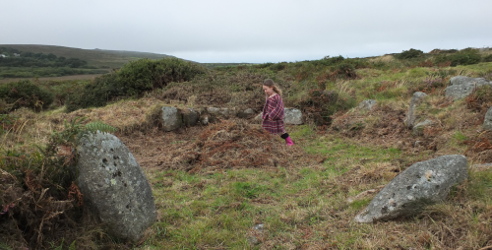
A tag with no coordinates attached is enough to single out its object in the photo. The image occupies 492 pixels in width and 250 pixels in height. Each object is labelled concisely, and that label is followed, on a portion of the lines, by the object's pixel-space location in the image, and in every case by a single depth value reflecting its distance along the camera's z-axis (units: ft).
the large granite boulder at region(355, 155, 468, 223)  12.34
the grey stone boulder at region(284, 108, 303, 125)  35.37
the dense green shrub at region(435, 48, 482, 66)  55.09
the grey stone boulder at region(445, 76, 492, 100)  28.12
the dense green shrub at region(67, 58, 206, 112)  47.66
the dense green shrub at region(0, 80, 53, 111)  49.14
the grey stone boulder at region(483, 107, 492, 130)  20.80
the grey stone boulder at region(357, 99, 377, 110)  33.80
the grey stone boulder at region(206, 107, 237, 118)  37.01
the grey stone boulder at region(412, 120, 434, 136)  25.58
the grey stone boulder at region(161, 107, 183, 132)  33.58
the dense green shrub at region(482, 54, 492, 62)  53.89
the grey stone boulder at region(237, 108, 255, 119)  37.96
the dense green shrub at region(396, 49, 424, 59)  81.53
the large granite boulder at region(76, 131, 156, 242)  11.69
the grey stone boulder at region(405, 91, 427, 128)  27.86
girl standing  27.96
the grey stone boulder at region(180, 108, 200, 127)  34.73
